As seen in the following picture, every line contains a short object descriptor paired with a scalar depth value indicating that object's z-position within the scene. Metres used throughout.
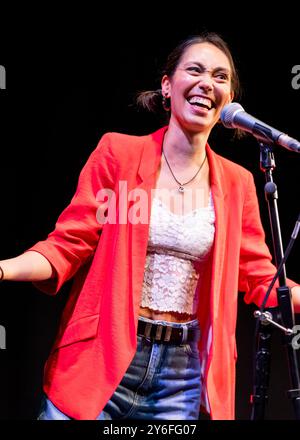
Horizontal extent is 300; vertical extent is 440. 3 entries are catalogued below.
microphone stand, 2.26
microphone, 2.28
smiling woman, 2.43
